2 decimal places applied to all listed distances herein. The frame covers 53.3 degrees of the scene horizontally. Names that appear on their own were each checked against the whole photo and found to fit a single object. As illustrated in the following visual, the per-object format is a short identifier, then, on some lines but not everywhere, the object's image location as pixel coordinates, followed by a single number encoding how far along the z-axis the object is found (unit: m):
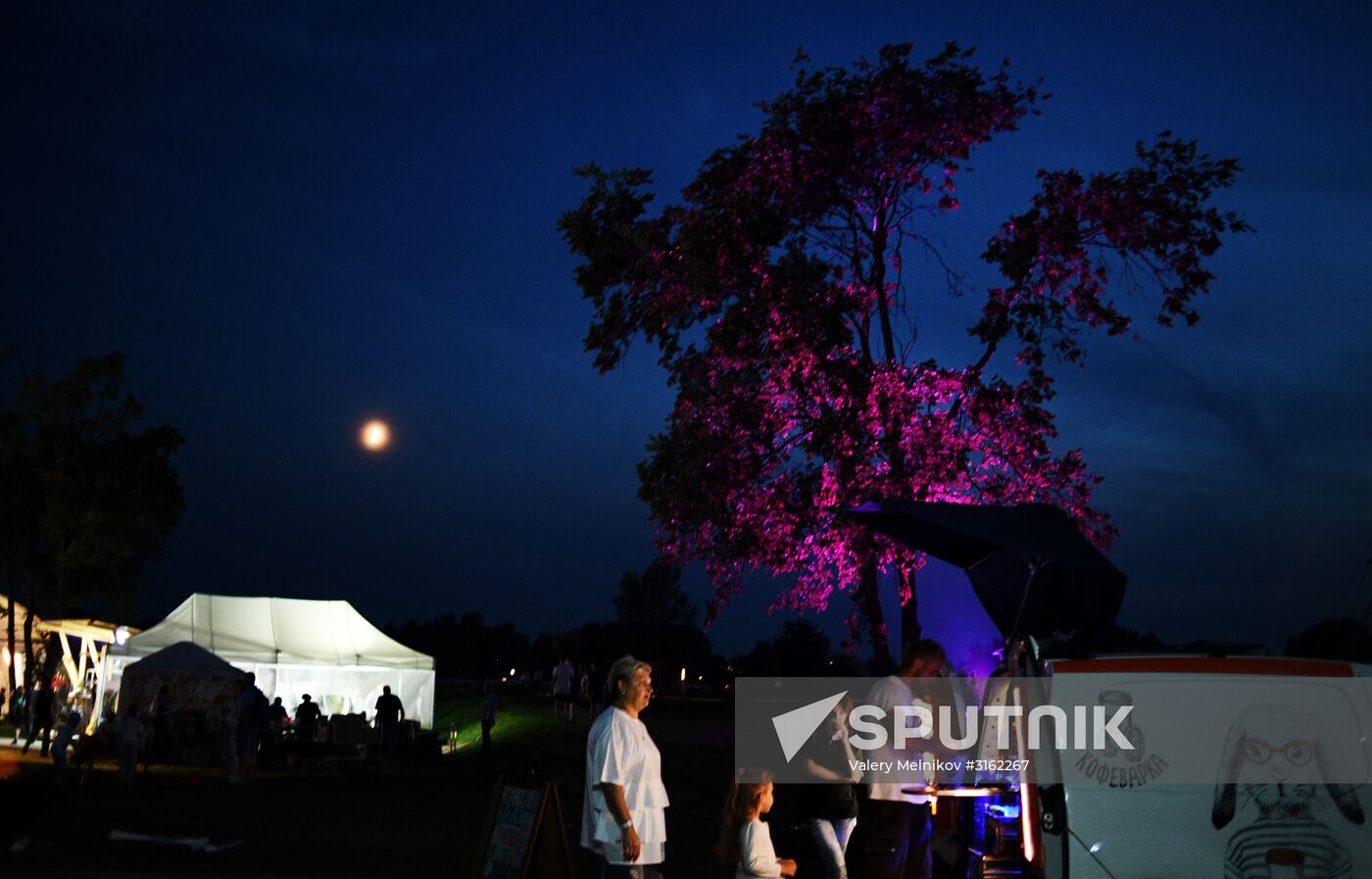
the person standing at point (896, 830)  8.76
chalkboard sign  8.51
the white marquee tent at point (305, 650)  31.31
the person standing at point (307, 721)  27.73
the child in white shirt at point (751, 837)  7.88
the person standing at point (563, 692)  33.88
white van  7.14
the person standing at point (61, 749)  20.16
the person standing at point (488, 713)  31.25
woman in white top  6.81
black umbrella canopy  8.67
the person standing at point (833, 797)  8.86
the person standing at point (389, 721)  27.78
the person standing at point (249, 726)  23.55
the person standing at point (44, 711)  28.98
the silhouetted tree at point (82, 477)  35.16
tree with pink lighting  18.06
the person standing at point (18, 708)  37.78
